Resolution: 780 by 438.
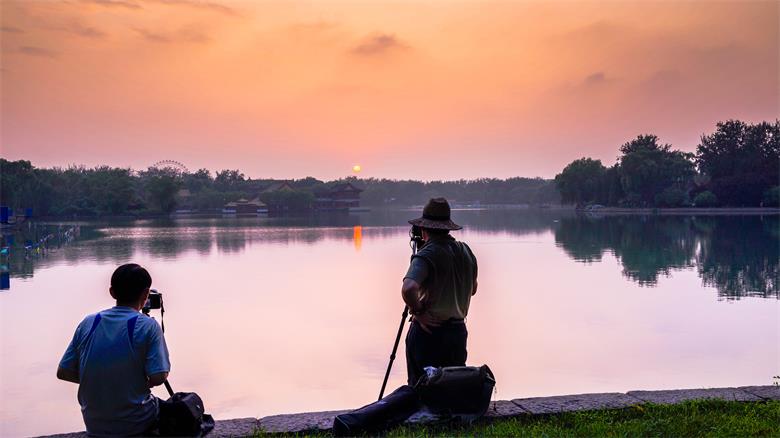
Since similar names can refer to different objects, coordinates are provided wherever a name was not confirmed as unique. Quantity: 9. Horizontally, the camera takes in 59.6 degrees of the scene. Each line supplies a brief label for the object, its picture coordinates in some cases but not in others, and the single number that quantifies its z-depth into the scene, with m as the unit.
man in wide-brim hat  3.76
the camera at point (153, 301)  3.31
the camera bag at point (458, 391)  3.65
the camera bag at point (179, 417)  3.17
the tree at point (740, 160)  60.31
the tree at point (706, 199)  61.47
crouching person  2.90
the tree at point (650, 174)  65.88
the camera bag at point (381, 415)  3.58
